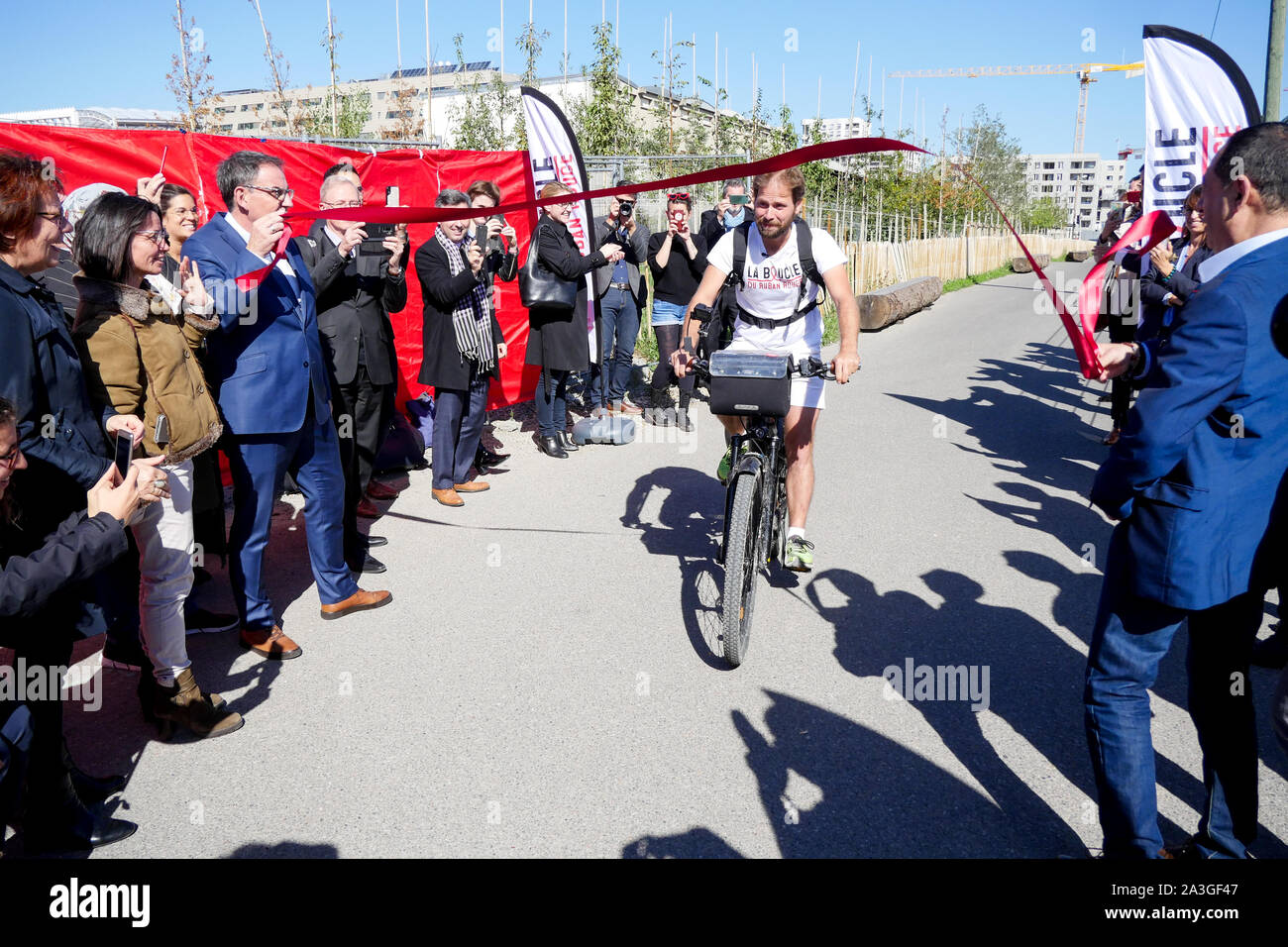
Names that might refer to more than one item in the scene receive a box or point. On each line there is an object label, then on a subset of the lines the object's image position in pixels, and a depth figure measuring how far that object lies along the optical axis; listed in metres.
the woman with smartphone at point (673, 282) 9.38
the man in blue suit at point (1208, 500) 2.25
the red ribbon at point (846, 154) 2.55
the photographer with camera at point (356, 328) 4.85
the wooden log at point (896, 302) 17.67
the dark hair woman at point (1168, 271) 5.93
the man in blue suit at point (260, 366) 3.87
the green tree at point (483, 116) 18.45
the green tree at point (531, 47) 16.69
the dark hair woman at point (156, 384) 3.27
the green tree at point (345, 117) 16.11
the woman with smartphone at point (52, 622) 2.39
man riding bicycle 4.45
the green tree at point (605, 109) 15.49
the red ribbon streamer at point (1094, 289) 2.64
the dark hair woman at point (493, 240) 6.92
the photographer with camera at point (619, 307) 9.38
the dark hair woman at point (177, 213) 4.56
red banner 5.67
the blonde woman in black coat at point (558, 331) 7.85
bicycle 3.94
